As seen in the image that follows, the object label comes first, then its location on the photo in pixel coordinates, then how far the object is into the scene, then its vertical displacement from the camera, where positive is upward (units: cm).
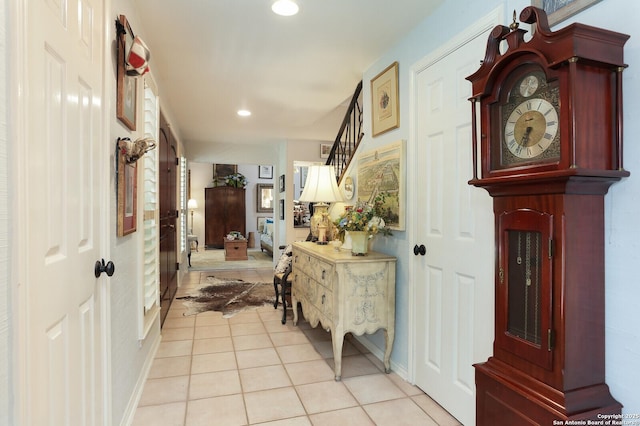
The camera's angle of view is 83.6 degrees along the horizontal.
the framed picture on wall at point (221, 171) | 1036 +120
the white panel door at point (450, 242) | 183 -17
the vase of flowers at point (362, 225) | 255 -10
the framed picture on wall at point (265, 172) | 1078 +121
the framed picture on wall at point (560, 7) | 133 +79
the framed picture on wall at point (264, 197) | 1067 +45
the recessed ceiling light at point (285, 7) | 211 +123
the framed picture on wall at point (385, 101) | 260 +84
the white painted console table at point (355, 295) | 245 -59
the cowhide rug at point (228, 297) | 423 -112
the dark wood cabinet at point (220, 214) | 1013 -5
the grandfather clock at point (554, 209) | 114 +1
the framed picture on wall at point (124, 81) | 174 +68
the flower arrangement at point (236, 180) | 1010 +91
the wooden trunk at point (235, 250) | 799 -84
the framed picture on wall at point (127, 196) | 176 +9
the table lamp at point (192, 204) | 993 +24
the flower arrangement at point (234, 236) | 818 -56
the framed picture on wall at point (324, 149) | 618 +108
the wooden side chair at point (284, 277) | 378 -72
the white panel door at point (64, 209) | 93 +1
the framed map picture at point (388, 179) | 250 +25
